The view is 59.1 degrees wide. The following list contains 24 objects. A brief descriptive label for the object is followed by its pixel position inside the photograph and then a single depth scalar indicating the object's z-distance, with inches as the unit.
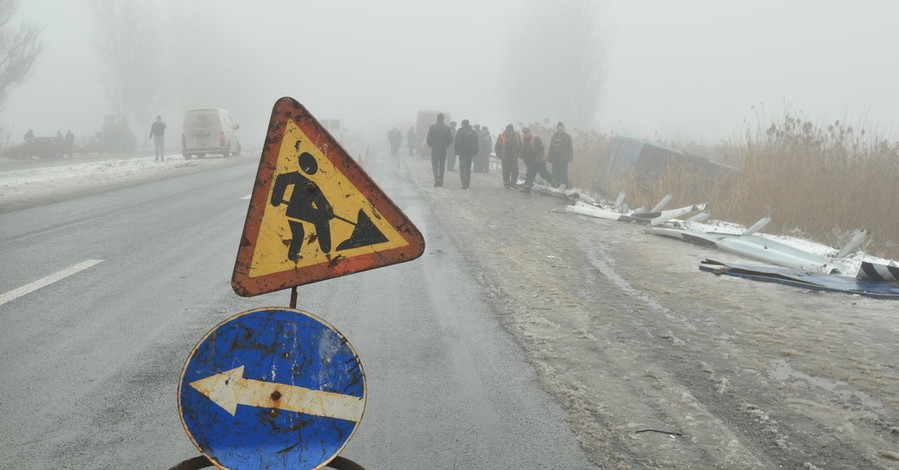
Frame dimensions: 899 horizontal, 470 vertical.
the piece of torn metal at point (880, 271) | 307.7
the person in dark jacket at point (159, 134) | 1192.2
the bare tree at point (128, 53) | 2285.9
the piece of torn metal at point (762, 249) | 347.6
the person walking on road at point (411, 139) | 1647.4
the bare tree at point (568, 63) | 2150.6
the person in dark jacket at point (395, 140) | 1676.6
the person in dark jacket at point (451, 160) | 1144.2
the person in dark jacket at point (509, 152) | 794.2
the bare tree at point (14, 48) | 1485.0
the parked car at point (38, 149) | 1330.0
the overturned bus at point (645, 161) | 660.1
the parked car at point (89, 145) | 1553.2
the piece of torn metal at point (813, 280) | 293.3
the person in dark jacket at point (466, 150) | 772.0
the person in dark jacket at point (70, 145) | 1427.5
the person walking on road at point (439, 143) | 797.9
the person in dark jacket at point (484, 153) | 1135.0
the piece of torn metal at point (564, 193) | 668.7
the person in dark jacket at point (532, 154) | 792.3
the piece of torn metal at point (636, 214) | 511.8
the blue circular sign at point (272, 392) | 100.7
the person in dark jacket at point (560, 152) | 781.3
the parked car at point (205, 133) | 1278.3
